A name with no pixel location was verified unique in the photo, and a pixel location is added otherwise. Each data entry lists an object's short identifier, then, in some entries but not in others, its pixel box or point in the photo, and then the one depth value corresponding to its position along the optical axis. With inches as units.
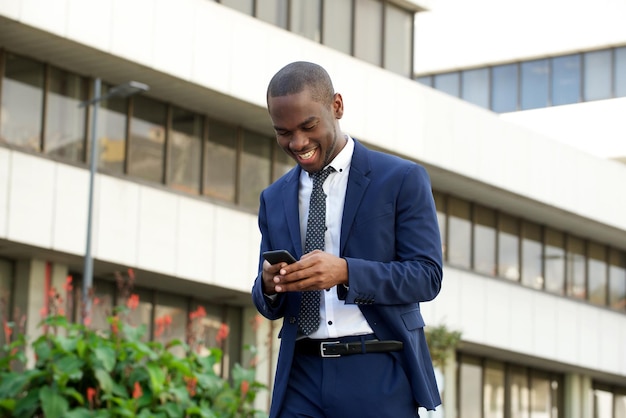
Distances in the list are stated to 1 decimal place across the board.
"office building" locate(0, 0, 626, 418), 974.4
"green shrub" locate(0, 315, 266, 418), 532.4
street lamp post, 897.5
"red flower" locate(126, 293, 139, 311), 603.2
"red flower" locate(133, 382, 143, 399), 536.1
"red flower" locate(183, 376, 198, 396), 577.9
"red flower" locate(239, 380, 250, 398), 617.3
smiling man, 184.5
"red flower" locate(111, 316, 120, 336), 566.6
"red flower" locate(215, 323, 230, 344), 661.7
